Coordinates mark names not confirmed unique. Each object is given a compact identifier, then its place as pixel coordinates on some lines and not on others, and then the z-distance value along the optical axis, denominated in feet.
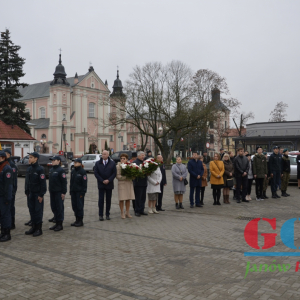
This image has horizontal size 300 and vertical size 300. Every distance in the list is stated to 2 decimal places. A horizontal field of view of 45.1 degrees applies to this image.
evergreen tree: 133.39
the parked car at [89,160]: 99.96
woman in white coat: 35.65
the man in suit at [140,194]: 34.78
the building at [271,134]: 137.39
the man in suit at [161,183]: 37.29
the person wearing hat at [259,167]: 44.01
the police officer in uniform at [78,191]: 29.68
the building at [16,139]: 130.93
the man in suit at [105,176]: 32.53
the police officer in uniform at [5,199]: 24.47
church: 238.07
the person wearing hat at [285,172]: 48.80
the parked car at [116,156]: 110.51
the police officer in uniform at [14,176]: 27.53
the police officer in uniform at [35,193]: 26.14
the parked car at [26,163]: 77.00
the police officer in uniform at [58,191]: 27.96
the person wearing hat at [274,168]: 46.81
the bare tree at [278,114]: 194.97
